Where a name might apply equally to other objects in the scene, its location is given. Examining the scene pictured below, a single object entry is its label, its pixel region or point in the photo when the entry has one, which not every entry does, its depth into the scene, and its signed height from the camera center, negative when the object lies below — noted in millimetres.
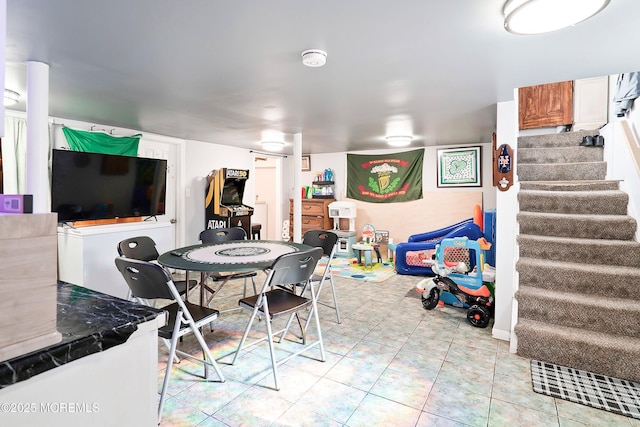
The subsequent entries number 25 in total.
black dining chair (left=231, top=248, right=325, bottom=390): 2215 -649
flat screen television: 3424 +261
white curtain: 3441 +544
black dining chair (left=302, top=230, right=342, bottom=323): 3488 -347
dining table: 2293 -377
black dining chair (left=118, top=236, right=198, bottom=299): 2844 -388
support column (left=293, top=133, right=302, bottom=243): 4605 +341
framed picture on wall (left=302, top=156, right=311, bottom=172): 7586 +1070
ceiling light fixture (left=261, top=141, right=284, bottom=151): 5500 +1092
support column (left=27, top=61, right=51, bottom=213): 2266 +564
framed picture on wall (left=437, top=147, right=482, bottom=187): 5895 +797
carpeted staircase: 2459 -557
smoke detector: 2043 +952
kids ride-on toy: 3279 -818
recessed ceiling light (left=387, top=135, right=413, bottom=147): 5086 +1111
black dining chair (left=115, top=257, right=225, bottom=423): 1931 -515
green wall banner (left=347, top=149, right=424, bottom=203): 6414 +680
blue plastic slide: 5164 -646
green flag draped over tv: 3963 +842
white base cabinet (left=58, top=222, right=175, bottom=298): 3498 -525
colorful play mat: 5156 -1012
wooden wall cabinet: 5062 +1665
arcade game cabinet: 5504 +150
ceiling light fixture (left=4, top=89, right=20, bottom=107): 2934 +1010
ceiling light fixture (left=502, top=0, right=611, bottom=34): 1481 +924
